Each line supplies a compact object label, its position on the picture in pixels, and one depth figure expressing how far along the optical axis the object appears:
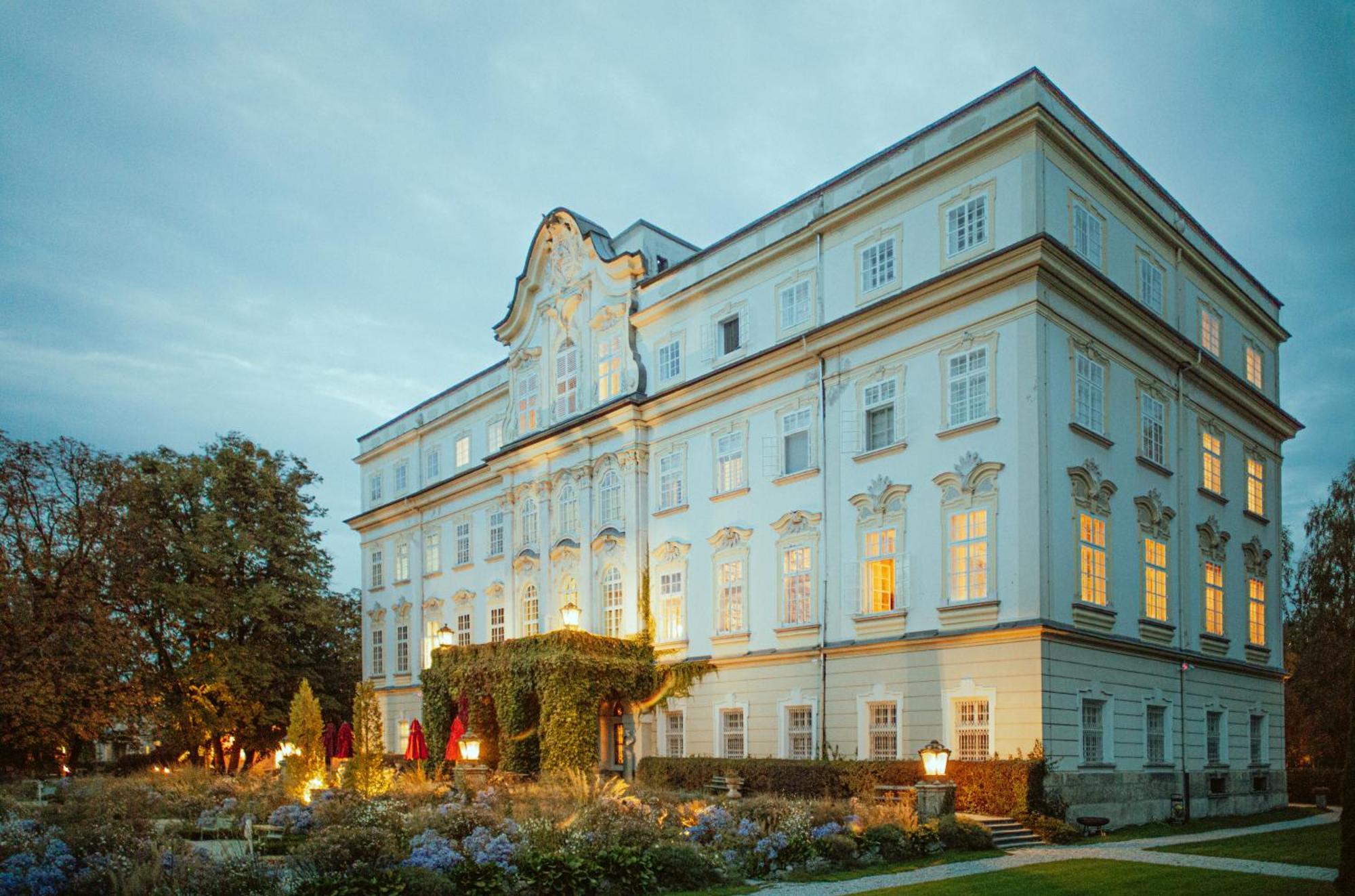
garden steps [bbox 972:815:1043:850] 20.25
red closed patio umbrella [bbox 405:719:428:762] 30.56
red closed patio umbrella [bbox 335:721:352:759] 31.16
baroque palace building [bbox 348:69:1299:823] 23.75
